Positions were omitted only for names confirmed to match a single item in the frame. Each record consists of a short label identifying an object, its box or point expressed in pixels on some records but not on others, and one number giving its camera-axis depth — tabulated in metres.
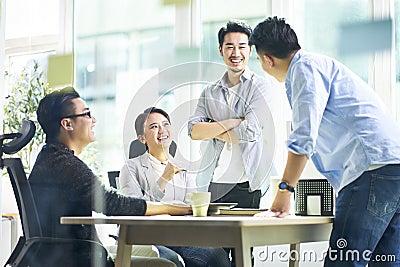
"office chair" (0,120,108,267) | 5.07
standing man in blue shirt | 4.52
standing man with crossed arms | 5.03
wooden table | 4.30
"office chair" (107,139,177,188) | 5.19
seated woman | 5.13
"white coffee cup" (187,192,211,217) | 4.74
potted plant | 5.32
